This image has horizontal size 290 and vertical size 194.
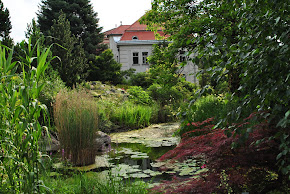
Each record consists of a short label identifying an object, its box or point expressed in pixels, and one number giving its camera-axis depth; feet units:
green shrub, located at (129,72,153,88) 61.72
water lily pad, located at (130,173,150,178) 14.32
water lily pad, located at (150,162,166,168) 16.56
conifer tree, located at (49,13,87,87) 44.42
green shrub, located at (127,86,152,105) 42.75
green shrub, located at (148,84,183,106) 45.90
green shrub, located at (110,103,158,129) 33.04
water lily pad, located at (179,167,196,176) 14.59
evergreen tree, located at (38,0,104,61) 75.20
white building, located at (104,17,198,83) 83.25
